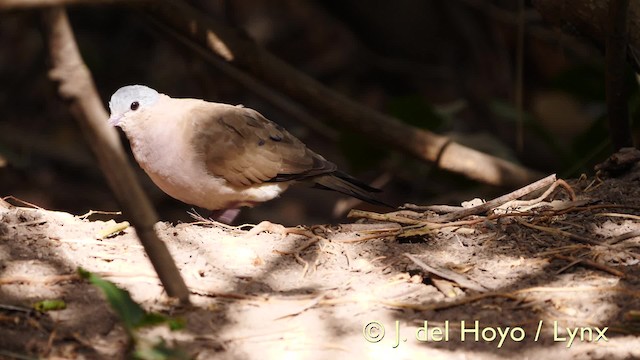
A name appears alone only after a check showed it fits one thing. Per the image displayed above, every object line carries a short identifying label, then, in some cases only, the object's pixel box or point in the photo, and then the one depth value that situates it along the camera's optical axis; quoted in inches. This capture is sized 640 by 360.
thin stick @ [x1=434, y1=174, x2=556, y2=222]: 305.7
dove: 317.4
